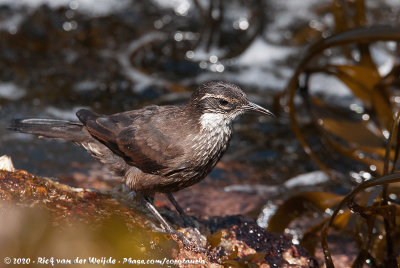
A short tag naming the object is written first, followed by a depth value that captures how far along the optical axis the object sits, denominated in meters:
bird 8.43
